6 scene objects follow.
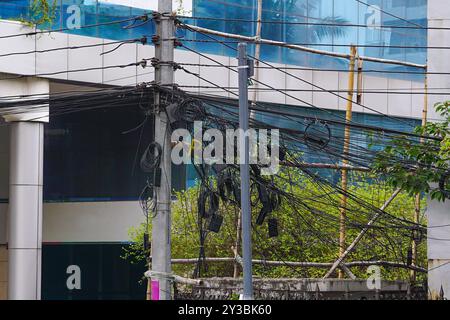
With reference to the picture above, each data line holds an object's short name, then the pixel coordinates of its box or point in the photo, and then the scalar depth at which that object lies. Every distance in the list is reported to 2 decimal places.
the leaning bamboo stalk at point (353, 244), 20.88
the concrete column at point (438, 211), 20.01
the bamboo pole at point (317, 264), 23.20
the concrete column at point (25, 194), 25.75
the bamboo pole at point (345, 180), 23.53
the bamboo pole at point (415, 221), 22.94
